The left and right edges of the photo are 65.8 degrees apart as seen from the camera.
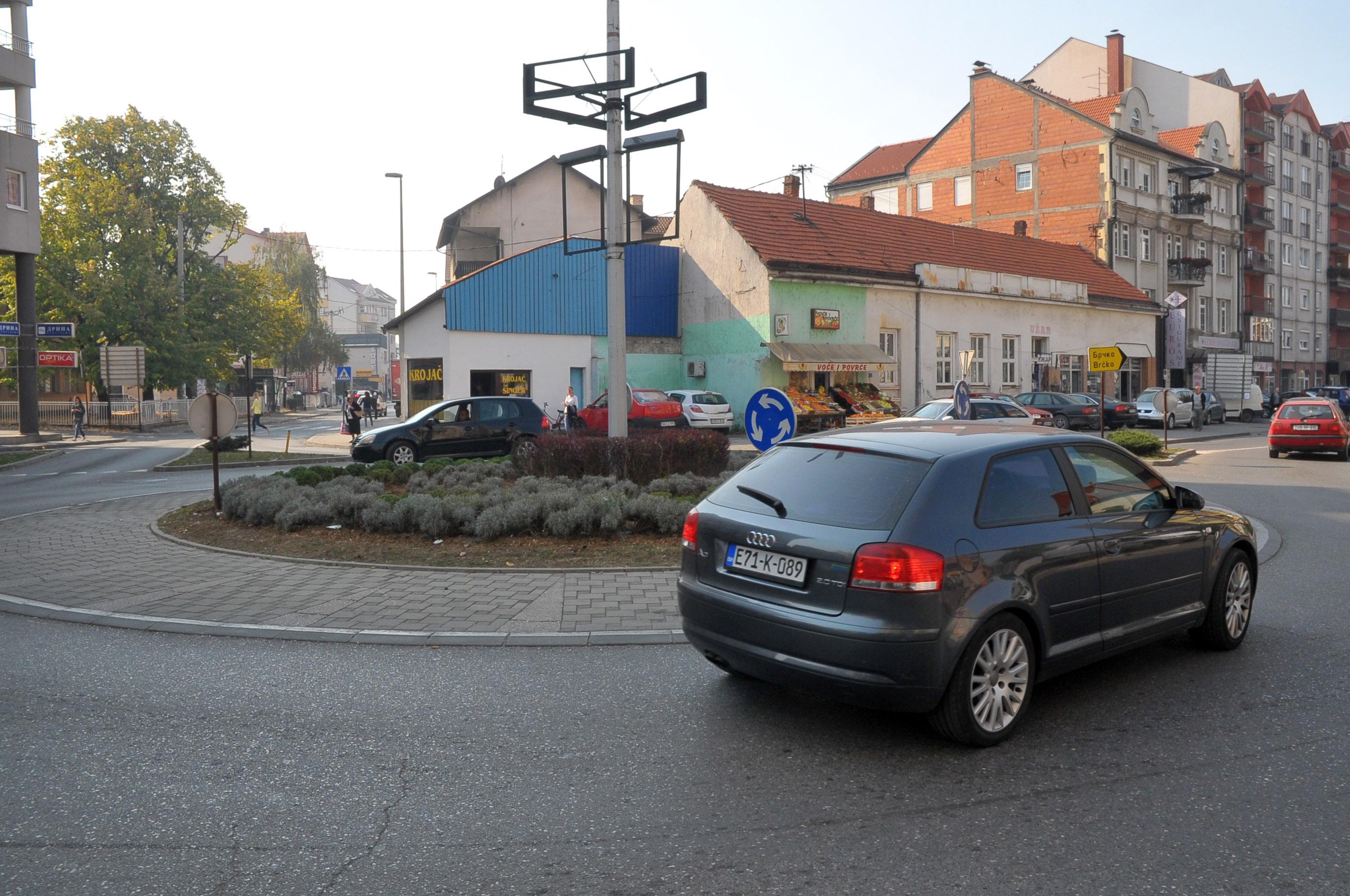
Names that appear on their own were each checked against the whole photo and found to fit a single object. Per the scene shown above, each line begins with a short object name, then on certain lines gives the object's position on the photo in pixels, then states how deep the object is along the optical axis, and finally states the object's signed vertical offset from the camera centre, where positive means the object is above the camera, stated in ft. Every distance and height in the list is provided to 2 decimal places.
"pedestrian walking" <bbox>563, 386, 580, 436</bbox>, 99.35 -0.59
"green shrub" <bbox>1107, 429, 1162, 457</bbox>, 74.23 -3.38
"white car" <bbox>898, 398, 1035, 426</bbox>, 86.48 -1.20
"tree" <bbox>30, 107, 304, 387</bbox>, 139.54 +21.66
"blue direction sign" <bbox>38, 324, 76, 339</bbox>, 110.52 +8.39
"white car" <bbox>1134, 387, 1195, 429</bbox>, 125.29 -1.68
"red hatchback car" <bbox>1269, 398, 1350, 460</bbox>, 75.56 -2.54
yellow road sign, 70.13 +2.47
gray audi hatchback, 15.05 -2.64
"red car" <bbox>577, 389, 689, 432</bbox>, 99.35 -1.13
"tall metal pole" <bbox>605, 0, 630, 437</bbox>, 47.21 +7.16
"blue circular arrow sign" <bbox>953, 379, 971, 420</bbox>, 59.41 -0.07
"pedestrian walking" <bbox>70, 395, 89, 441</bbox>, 118.32 -0.54
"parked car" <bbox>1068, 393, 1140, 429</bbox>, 122.11 -1.99
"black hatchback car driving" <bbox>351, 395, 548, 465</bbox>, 66.49 -1.84
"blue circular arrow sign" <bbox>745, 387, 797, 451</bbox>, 34.99 -0.63
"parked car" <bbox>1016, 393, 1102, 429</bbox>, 116.57 -1.31
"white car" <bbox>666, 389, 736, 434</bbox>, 106.32 -0.82
